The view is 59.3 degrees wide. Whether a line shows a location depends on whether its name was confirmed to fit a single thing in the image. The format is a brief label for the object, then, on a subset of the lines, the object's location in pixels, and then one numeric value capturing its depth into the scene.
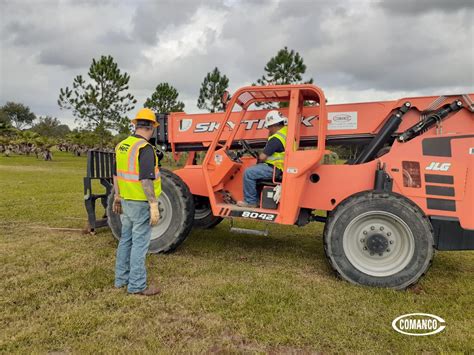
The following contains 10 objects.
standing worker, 4.36
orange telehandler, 4.86
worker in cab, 5.55
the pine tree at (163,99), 36.38
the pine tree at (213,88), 35.16
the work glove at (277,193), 5.54
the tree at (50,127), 68.25
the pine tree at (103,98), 34.00
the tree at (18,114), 76.38
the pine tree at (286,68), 29.06
